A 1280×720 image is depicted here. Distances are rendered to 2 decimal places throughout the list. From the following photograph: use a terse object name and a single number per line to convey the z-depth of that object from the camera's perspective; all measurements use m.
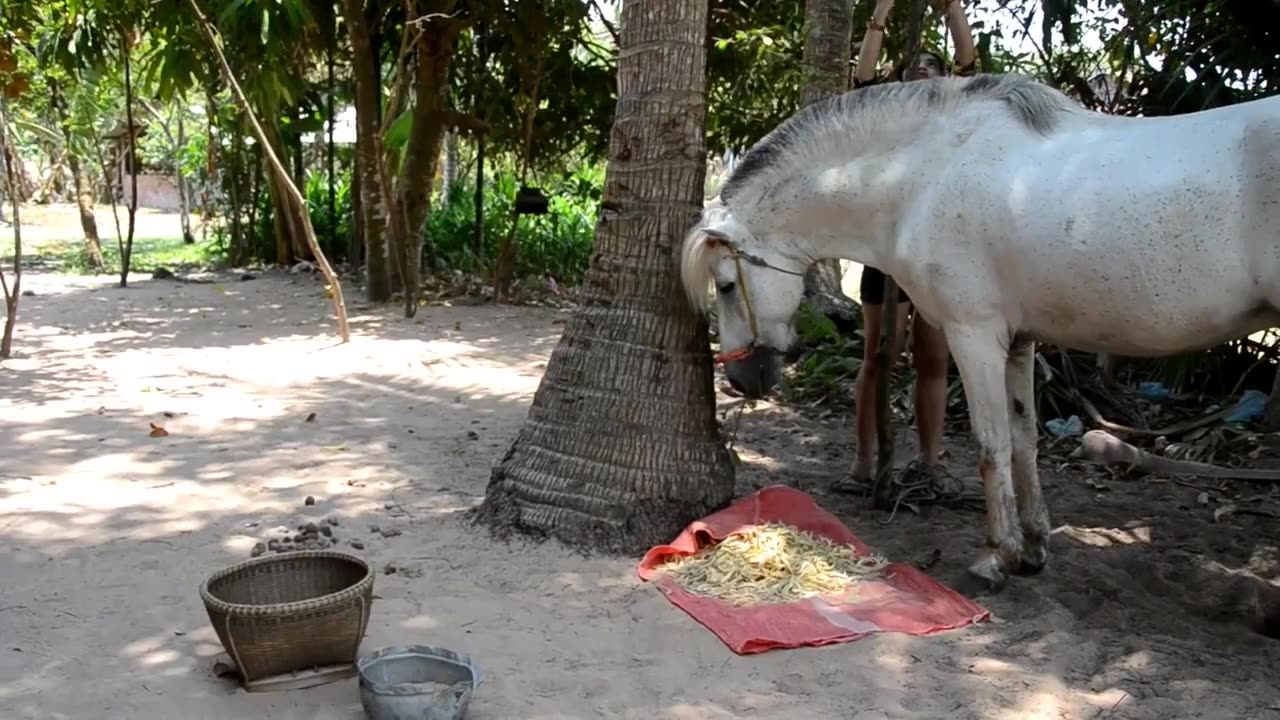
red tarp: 3.25
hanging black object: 10.55
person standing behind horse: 4.12
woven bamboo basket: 2.79
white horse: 3.12
